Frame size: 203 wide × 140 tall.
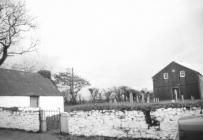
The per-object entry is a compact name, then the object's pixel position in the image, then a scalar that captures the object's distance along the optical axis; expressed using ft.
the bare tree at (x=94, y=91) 168.05
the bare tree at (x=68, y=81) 185.76
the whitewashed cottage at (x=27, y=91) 83.25
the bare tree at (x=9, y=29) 74.35
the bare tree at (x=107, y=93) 158.77
